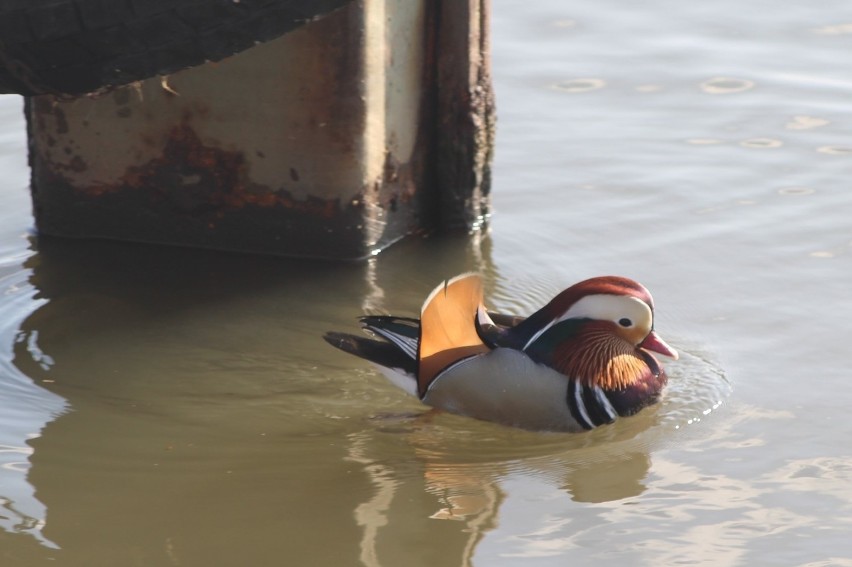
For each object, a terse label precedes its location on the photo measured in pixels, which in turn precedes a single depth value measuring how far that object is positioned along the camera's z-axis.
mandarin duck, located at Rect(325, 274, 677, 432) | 10.80
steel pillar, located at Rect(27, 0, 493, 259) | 12.88
